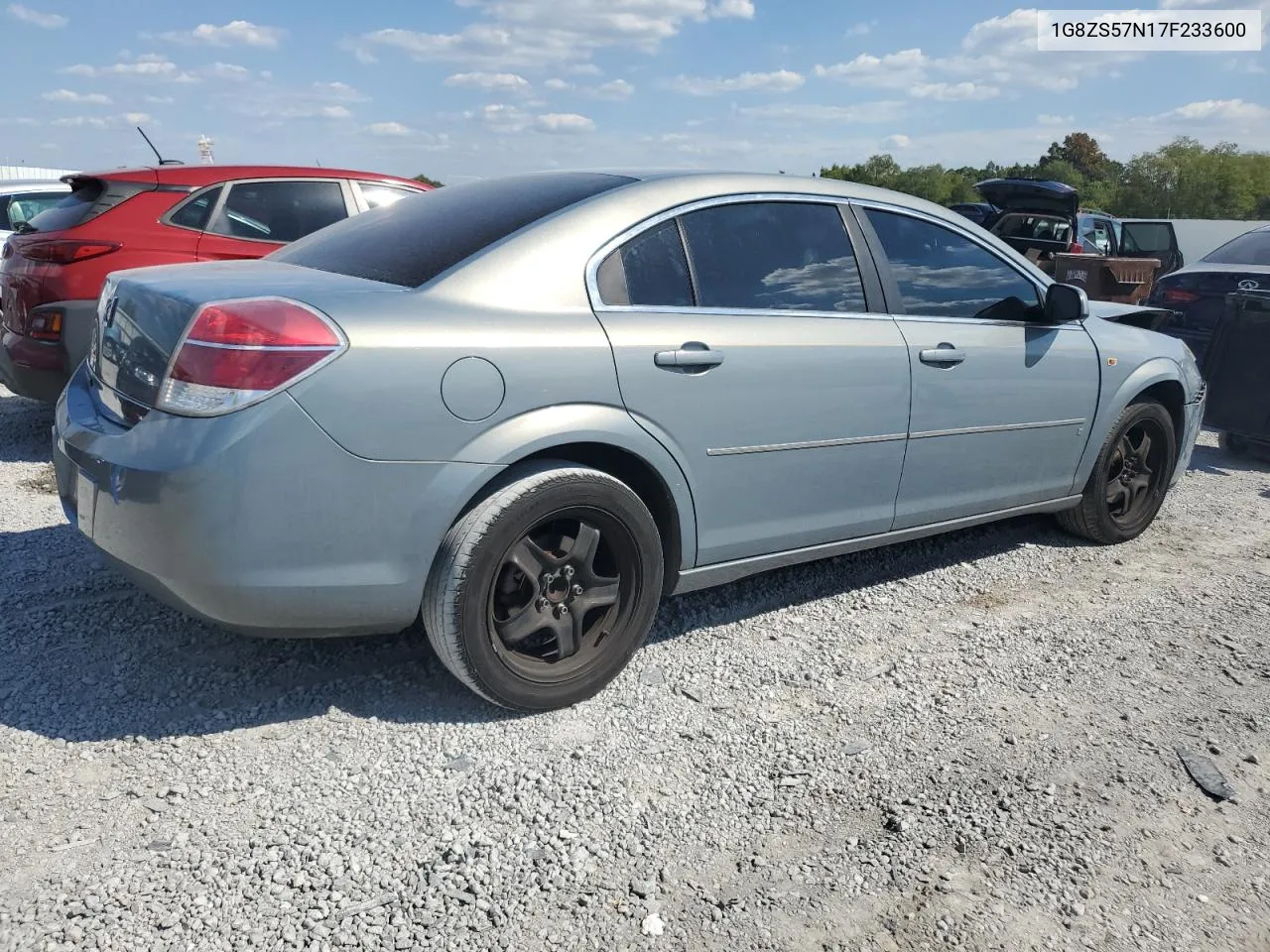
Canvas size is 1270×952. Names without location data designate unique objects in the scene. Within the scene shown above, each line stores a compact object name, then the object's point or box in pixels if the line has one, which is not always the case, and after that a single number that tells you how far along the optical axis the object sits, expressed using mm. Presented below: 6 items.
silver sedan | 2533
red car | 5461
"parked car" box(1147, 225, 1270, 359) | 7504
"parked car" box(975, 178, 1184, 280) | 12898
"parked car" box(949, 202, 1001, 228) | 15840
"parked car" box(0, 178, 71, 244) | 10359
